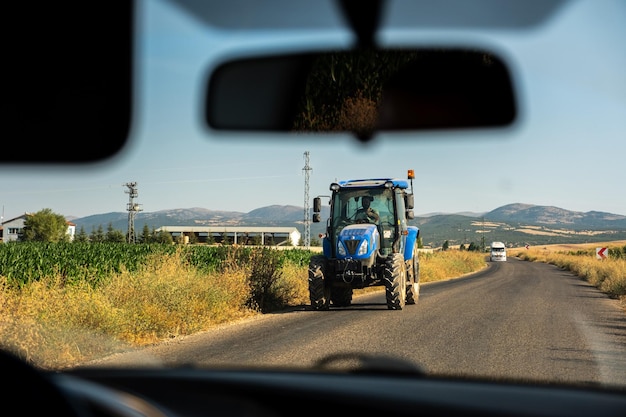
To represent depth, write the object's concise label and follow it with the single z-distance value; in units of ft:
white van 244.83
